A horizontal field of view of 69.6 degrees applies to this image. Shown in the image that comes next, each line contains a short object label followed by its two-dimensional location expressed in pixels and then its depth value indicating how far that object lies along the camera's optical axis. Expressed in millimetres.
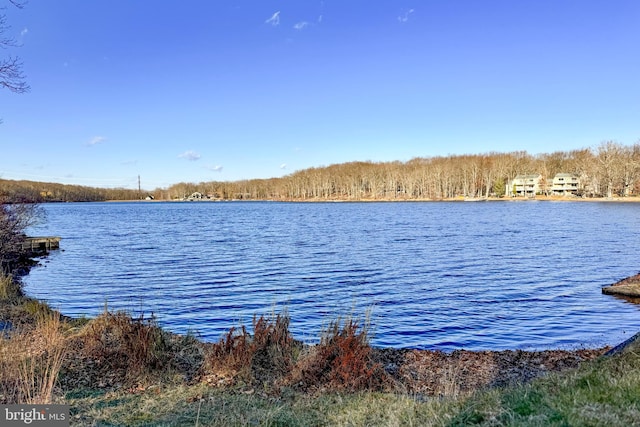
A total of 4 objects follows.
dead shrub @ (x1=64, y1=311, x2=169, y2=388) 7949
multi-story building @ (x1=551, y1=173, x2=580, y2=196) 143775
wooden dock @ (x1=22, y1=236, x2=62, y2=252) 34897
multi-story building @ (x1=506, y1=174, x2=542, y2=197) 150125
